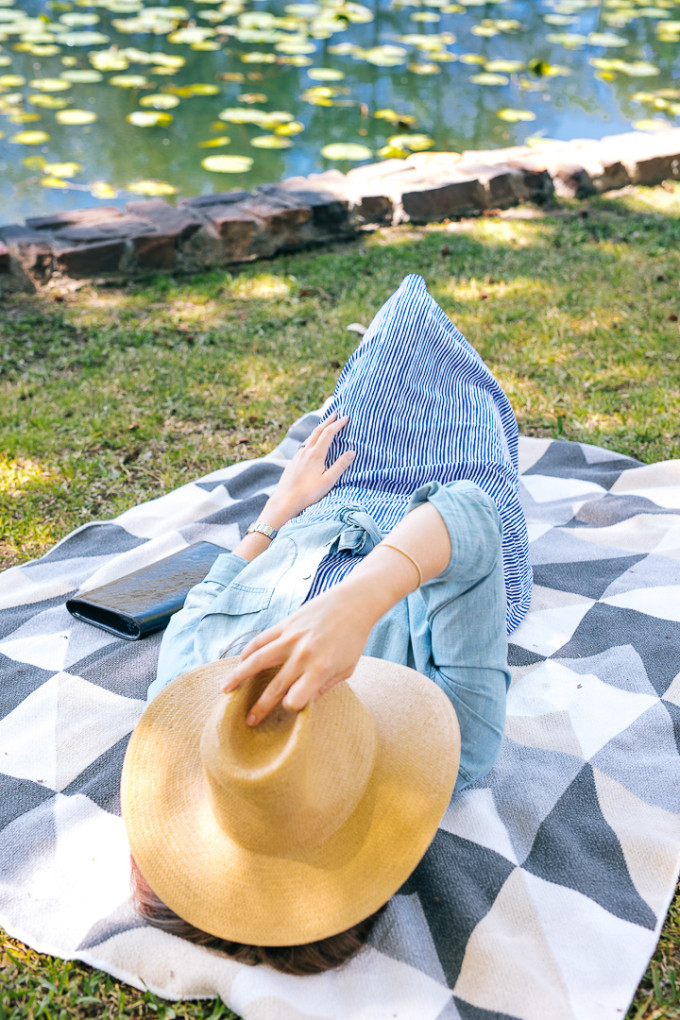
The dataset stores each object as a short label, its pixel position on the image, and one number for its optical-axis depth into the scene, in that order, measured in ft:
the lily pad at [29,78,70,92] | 23.61
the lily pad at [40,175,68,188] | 18.56
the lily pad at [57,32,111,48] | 26.32
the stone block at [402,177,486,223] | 16.85
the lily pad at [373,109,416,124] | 22.54
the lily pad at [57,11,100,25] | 28.02
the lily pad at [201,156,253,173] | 19.47
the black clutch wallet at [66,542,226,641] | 7.70
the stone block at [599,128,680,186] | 18.42
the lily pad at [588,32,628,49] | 28.58
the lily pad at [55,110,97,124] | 21.72
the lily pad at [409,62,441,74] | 26.29
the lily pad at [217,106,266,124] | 22.04
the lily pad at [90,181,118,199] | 18.20
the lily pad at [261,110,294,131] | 22.08
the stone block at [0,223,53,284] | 14.01
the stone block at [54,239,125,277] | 14.14
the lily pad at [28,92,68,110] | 22.71
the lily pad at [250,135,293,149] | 20.85
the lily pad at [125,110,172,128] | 21.62
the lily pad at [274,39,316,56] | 26.25
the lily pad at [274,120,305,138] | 21.48
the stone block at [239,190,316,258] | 15.52
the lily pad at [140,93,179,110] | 22.99
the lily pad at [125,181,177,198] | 18.54
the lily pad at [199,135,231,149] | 20.86
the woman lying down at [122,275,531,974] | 4.17
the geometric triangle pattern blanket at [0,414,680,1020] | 5.01
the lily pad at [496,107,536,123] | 22.84
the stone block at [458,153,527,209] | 17.35
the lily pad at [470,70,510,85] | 24.66
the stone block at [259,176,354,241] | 16.03
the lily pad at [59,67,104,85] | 24.17
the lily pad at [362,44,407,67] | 26.20
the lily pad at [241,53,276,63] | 25.87
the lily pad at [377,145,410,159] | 19.93
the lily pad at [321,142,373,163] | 20.45
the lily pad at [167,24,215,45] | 26.71
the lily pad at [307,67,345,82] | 24.97
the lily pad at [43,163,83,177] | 19.13
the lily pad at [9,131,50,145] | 20.47
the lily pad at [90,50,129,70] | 25.00
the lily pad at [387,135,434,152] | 20.97
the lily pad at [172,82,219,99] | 23.79
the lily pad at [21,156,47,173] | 19.88
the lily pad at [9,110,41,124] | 21.89
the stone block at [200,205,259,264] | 15.12
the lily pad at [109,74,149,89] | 23.80
